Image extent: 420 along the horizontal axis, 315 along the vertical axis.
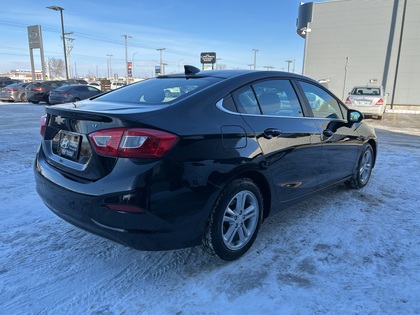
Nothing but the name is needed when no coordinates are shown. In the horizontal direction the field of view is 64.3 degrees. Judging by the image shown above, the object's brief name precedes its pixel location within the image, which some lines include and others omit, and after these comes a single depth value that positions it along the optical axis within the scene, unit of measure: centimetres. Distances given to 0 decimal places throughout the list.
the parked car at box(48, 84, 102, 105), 1767
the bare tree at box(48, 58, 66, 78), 9306
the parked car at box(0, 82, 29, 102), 2217
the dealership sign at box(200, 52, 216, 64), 2638
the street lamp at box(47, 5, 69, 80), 2939
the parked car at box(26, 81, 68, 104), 2083
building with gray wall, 2494
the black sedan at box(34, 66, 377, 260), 221
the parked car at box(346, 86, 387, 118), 1519
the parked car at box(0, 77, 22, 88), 3140
